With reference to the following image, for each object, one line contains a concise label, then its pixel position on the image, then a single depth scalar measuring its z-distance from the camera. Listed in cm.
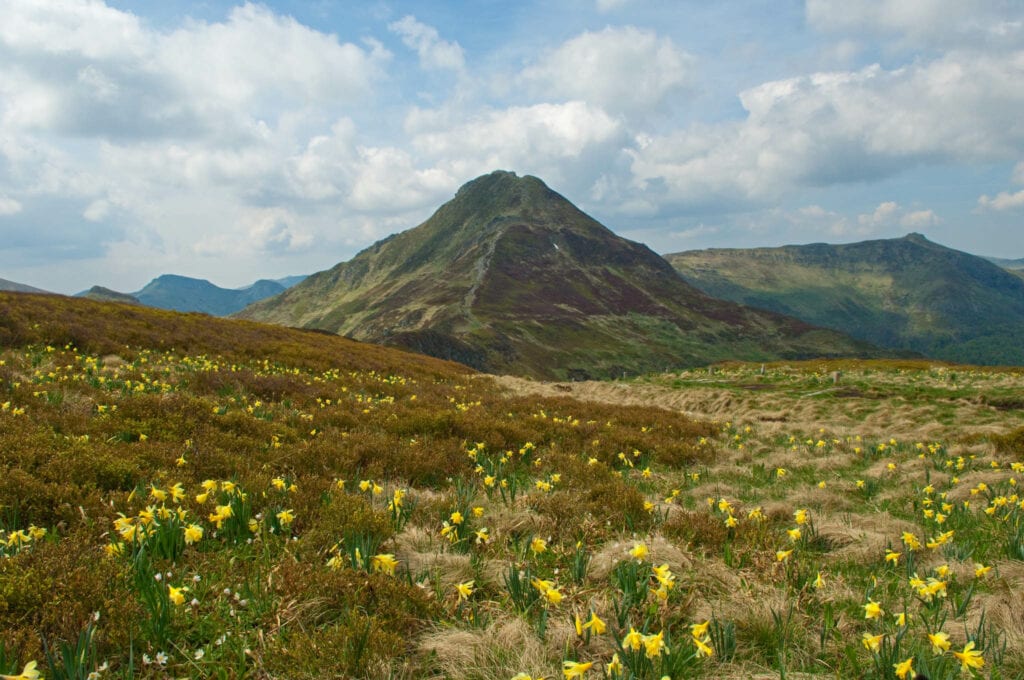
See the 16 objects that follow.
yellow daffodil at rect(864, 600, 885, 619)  312
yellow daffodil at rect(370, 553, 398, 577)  381
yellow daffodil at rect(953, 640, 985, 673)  250
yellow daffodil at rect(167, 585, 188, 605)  312
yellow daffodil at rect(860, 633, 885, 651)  272
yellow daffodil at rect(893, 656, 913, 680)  246
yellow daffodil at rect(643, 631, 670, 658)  261
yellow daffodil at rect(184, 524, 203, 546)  389
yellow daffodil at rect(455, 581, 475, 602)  361
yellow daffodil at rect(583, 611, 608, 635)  287
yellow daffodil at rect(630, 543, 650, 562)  378
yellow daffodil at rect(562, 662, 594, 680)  247
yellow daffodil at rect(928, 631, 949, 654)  259
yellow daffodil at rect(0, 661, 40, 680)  225
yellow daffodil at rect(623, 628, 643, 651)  269
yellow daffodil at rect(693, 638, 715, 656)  276
